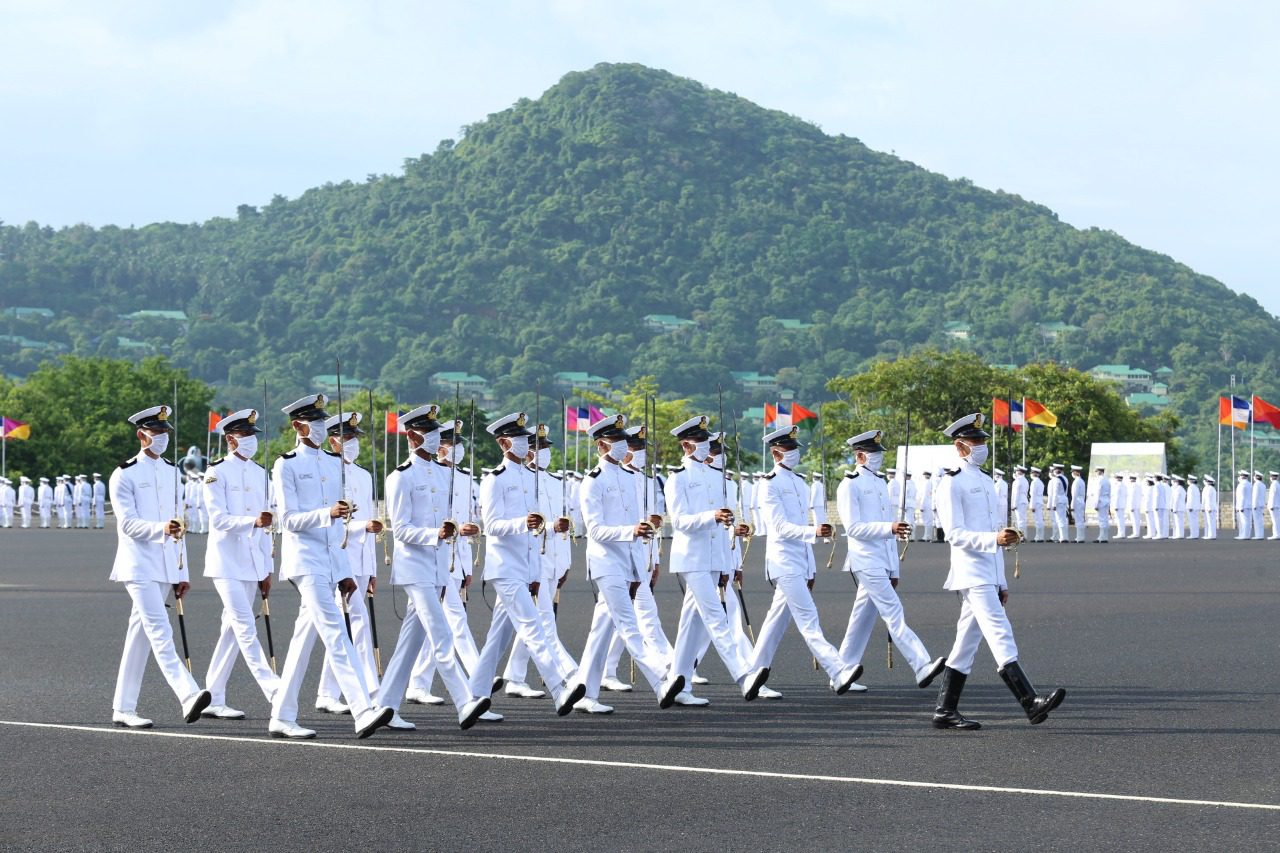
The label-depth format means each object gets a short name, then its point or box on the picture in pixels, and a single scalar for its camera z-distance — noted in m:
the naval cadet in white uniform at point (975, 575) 10.73
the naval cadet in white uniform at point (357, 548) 12.02
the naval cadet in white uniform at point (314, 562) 10.45
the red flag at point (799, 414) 44.41
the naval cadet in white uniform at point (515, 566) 11.18
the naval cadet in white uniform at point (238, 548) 11.45
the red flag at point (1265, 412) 46.03
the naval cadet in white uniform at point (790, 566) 12.42
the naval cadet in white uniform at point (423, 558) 10.88
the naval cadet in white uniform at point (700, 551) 12.11
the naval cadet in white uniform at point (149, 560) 11.20
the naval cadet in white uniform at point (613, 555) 11.73
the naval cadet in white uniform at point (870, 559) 12.71
